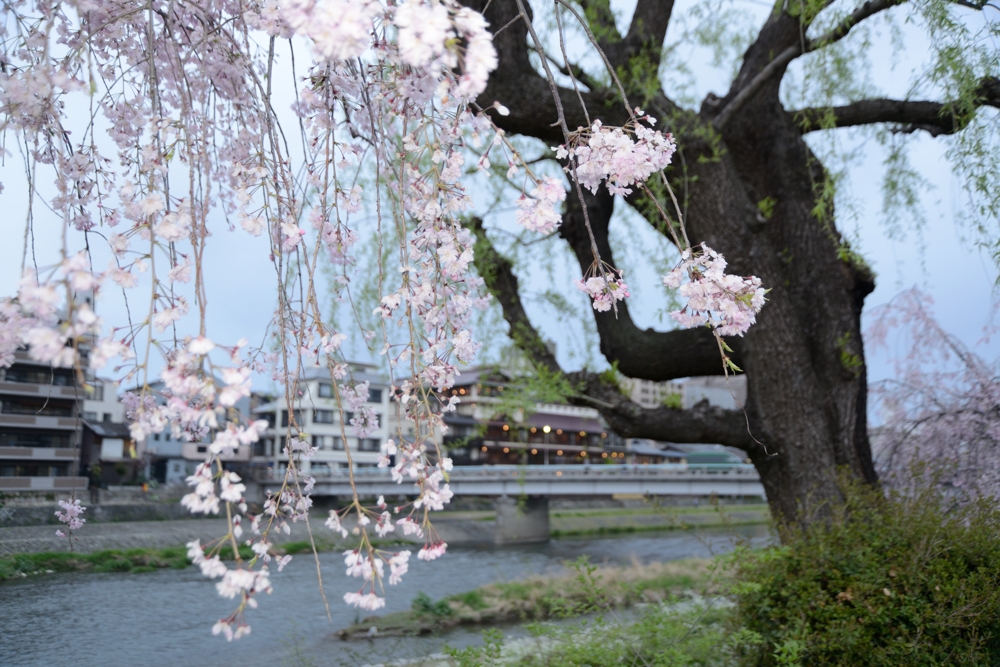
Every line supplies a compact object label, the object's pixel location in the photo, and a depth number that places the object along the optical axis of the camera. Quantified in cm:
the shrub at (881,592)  318
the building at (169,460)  2342
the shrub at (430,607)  917
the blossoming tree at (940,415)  520
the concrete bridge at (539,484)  2086
